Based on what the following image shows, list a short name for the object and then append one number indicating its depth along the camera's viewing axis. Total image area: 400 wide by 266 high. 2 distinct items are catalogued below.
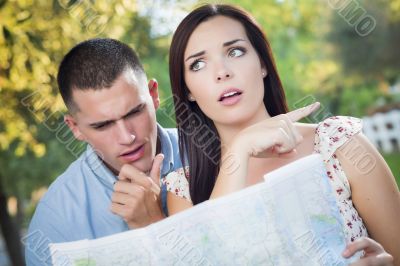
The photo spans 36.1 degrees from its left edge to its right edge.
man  2.66
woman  1.99
